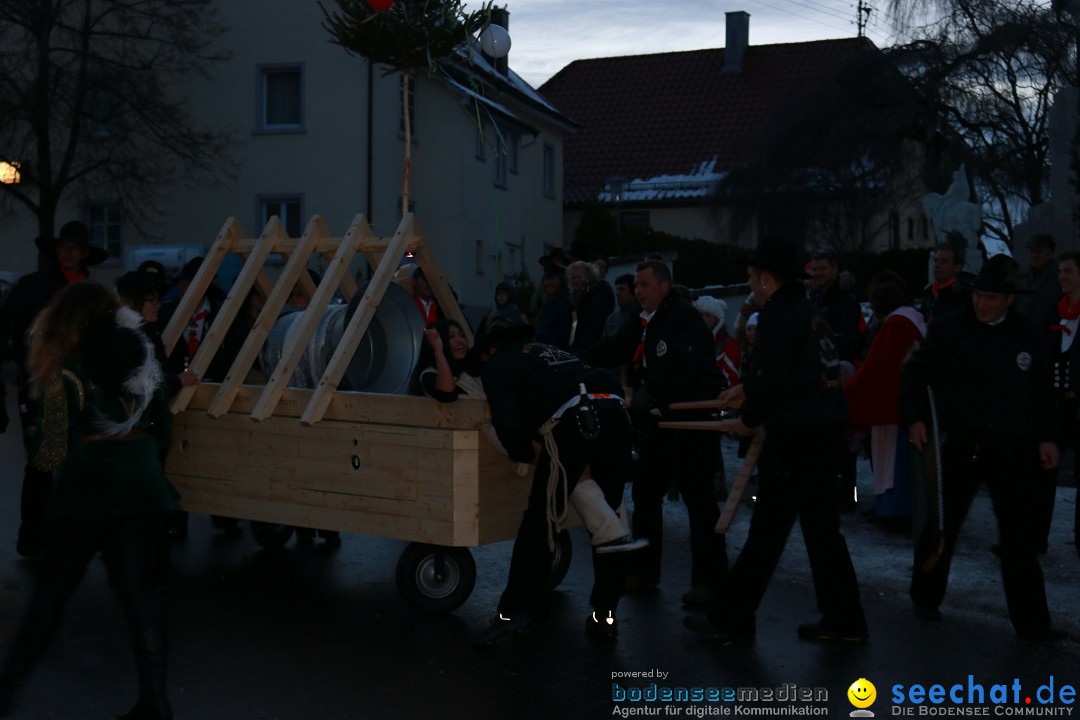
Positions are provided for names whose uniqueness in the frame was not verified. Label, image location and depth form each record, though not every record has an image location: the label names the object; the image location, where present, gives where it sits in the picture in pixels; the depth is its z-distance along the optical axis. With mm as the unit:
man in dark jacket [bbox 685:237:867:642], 6551
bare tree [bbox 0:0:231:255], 30359
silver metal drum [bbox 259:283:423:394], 8570
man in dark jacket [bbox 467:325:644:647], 6543
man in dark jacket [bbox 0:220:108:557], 8484
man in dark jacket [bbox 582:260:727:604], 7570
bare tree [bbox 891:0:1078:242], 25219
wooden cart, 6891
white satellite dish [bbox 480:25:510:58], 8172
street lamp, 30875
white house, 31672
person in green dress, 5207
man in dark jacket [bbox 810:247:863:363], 11195
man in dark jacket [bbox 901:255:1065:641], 6727
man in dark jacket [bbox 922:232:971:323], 9398
